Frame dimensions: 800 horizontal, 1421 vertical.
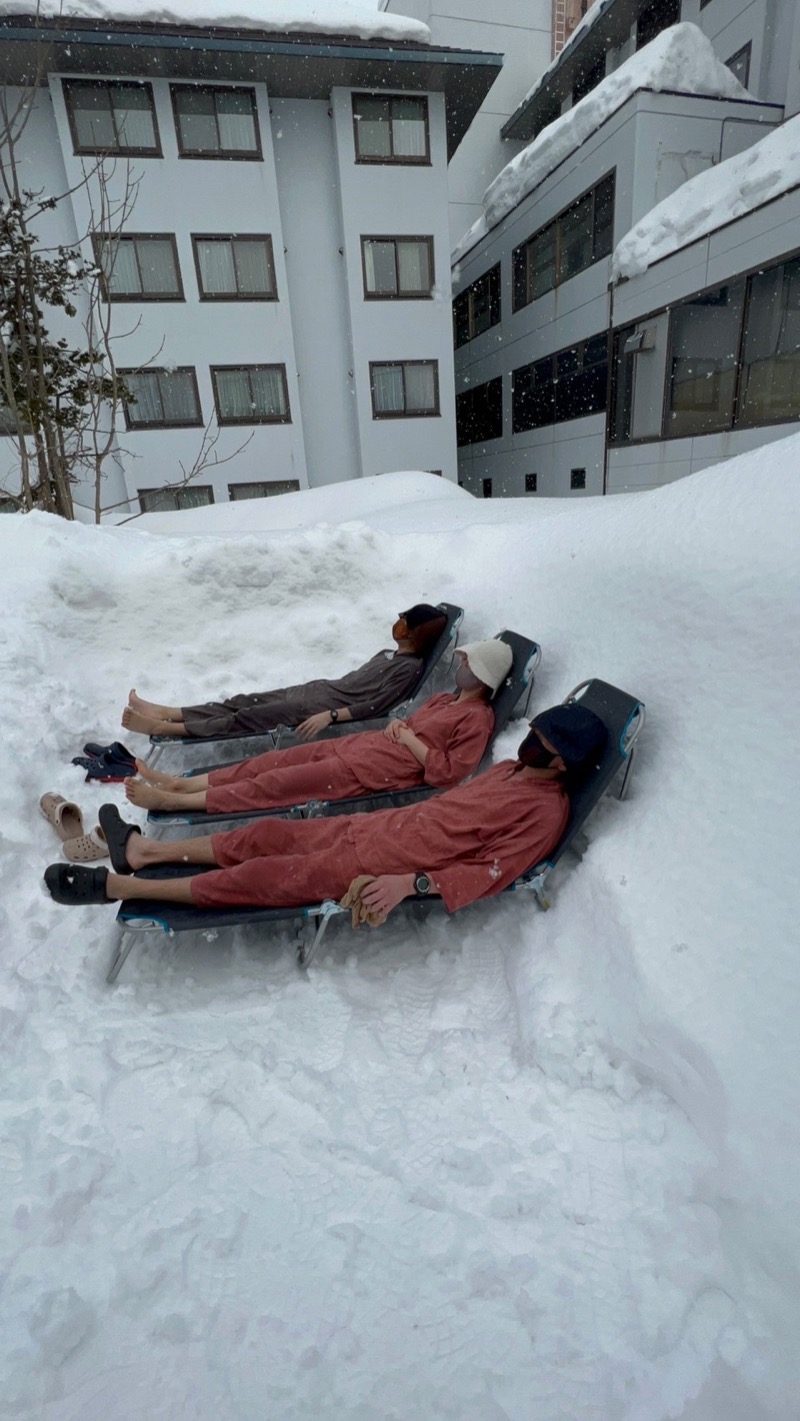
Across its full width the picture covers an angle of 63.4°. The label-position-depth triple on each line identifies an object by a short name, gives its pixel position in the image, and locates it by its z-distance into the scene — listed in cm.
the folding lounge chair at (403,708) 417
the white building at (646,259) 954
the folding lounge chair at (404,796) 336
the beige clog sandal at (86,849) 306
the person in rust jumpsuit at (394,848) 261
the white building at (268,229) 1129
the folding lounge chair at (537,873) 255
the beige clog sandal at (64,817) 317
